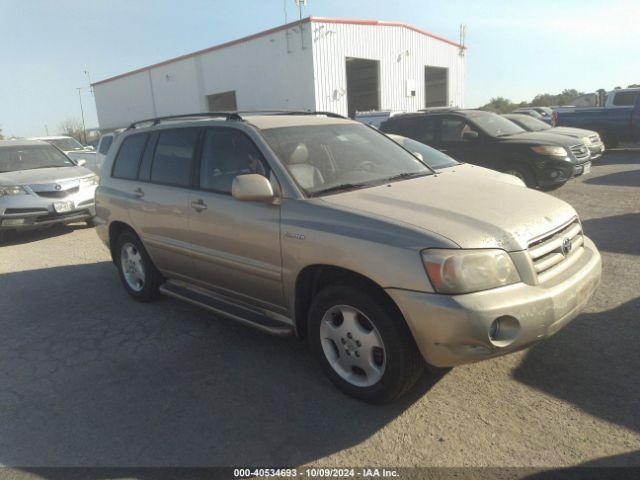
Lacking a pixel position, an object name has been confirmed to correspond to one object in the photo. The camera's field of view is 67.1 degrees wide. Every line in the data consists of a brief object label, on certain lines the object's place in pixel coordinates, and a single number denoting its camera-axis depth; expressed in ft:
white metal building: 73.15
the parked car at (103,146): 38.24
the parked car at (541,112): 73.27
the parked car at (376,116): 50.01
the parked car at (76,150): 42.60
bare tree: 141.49
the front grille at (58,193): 27.32
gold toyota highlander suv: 8.44
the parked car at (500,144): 29.60
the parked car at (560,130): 37.89
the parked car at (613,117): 50.26
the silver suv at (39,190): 26.68
